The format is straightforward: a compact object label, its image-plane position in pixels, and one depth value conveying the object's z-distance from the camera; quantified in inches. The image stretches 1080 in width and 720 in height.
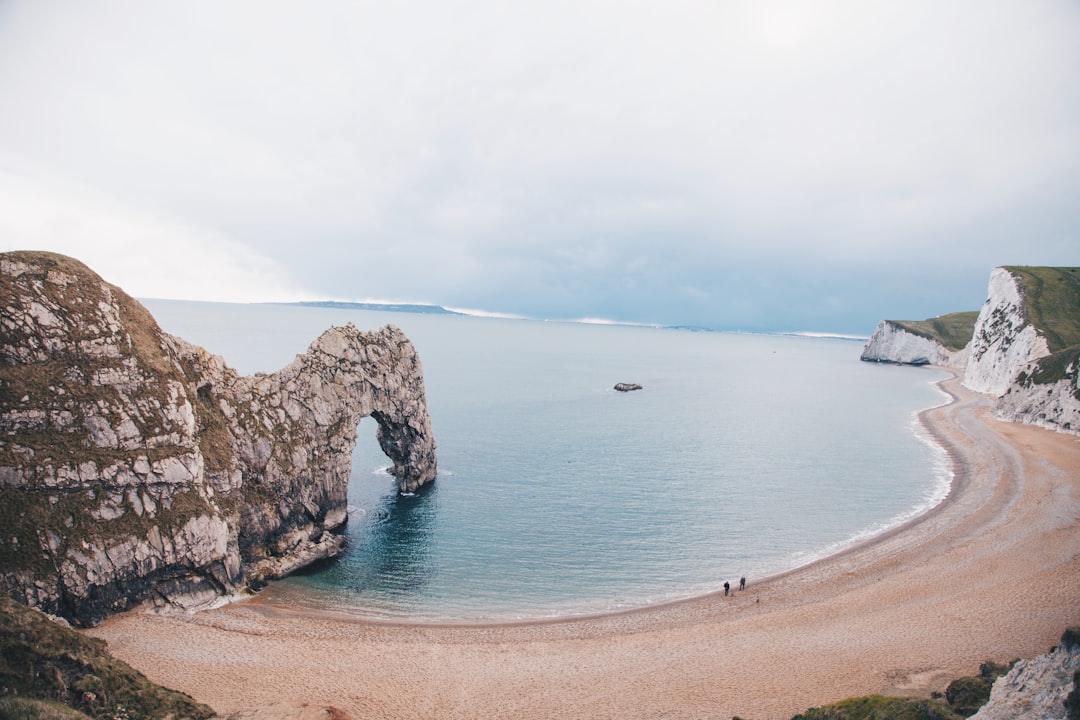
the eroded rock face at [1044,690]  632.8
